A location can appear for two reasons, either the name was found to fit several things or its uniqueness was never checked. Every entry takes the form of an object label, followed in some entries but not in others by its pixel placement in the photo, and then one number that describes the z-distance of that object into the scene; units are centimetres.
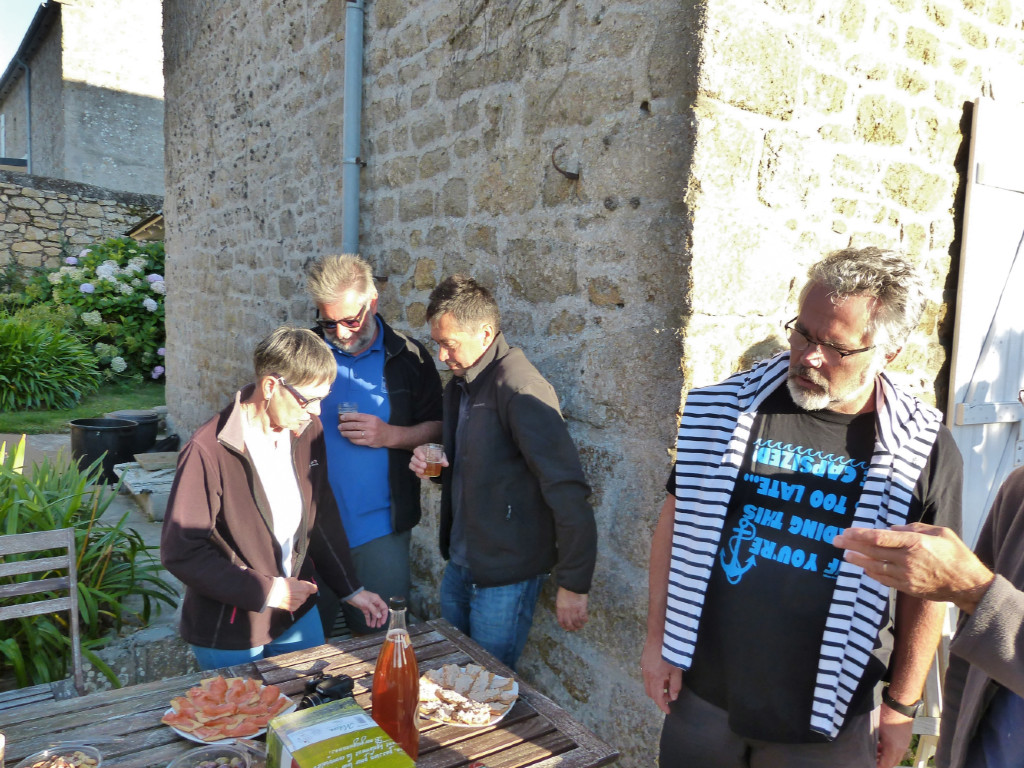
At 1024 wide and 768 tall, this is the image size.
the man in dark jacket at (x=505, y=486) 226
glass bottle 155
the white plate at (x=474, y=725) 165
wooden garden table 153
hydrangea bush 1096
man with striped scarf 162
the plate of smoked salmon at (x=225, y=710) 154
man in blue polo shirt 283
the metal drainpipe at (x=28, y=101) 1781
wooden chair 244
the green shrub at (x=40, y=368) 945
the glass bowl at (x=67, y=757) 139
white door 293
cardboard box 125
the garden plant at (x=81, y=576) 306
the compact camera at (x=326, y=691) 161
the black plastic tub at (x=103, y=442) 660
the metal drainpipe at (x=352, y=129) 376
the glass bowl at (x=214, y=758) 140
